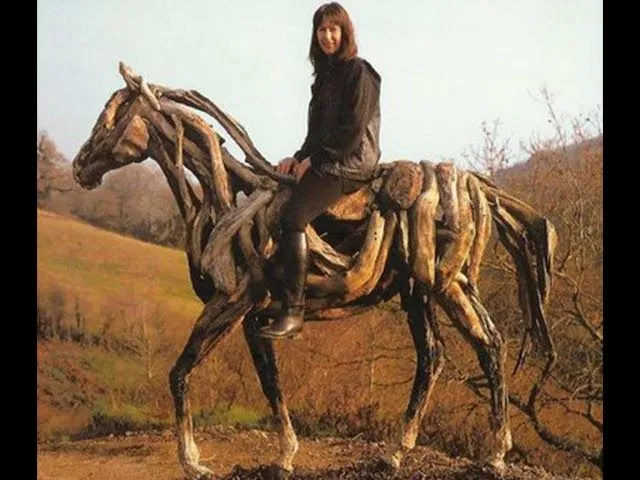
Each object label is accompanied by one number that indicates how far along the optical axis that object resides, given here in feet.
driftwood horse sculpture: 20.11
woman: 19.94
